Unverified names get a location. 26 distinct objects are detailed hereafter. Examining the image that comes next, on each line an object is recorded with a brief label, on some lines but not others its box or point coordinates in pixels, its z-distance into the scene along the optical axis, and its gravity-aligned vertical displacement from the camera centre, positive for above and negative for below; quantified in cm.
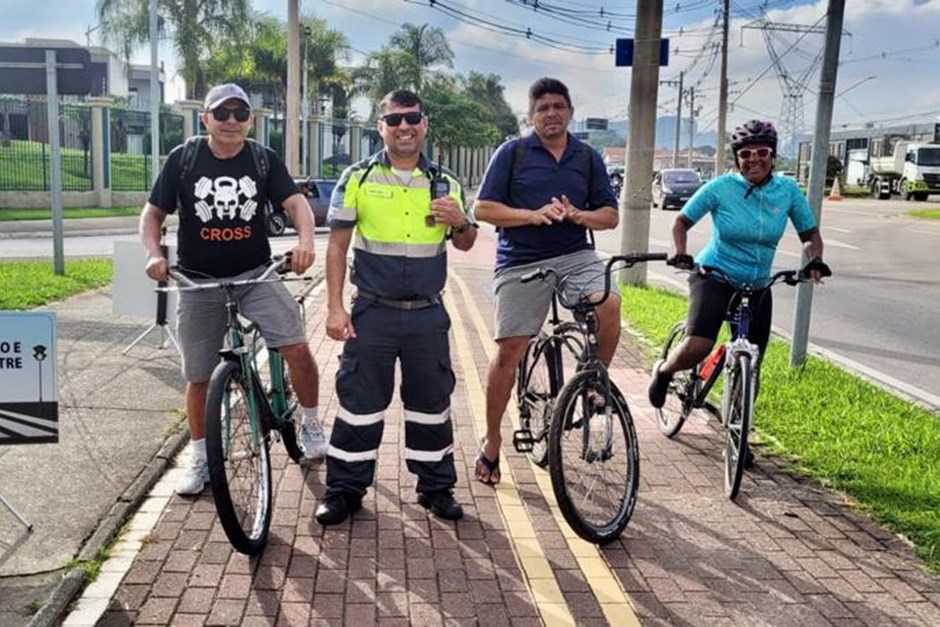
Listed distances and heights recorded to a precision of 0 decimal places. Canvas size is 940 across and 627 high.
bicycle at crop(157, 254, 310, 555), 398 -119
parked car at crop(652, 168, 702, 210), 3750 -38
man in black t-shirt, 462 -33
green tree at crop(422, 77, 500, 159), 5906 +327
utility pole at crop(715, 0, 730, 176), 4578 +366
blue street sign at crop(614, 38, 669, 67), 1284 +161
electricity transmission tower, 4287 +470
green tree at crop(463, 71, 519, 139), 7788 +598
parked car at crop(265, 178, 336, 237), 2397 -107
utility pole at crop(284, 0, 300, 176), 2409 +211
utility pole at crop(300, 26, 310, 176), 4228 +128
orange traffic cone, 4861 -51
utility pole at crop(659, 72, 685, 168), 8381 +461
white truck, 4331 +63
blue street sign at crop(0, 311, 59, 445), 432 -99
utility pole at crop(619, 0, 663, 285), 1273 +65
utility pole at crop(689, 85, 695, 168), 8862 +587
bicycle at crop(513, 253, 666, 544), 432 -125
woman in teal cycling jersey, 526 -26
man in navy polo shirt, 475 -24
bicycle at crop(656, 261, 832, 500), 495 -108
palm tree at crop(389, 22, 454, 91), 5553 +688
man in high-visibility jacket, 444 -65
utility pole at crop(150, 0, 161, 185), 2519 +158
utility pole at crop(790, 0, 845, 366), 776 +28
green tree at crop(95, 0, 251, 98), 4334 +602
